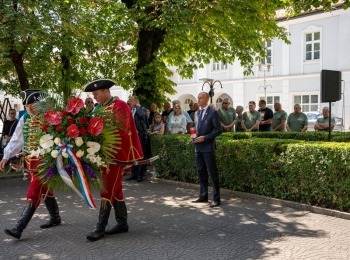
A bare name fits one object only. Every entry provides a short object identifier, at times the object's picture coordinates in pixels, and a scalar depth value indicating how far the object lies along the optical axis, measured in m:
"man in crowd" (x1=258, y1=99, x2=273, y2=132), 14.38
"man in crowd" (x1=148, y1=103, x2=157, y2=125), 13.86
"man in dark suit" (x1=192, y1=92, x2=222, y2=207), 8.00
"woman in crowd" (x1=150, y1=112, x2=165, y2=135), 12.10
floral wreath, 5.61
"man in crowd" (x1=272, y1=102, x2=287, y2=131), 14.22
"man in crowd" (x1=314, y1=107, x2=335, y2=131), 14.10
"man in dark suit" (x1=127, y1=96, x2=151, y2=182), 10.89
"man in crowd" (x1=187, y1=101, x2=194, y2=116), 15.14
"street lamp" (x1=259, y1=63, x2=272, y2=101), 33.44
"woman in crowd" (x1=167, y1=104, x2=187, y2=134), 12.27
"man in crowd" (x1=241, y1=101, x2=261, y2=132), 13.81
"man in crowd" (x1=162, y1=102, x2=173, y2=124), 14.45
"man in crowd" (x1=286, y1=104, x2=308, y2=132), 13.92
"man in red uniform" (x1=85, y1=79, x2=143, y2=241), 5.98
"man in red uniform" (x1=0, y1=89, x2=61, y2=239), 6.06
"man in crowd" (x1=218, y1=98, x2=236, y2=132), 13.62
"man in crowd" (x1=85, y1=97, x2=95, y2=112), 5.88
